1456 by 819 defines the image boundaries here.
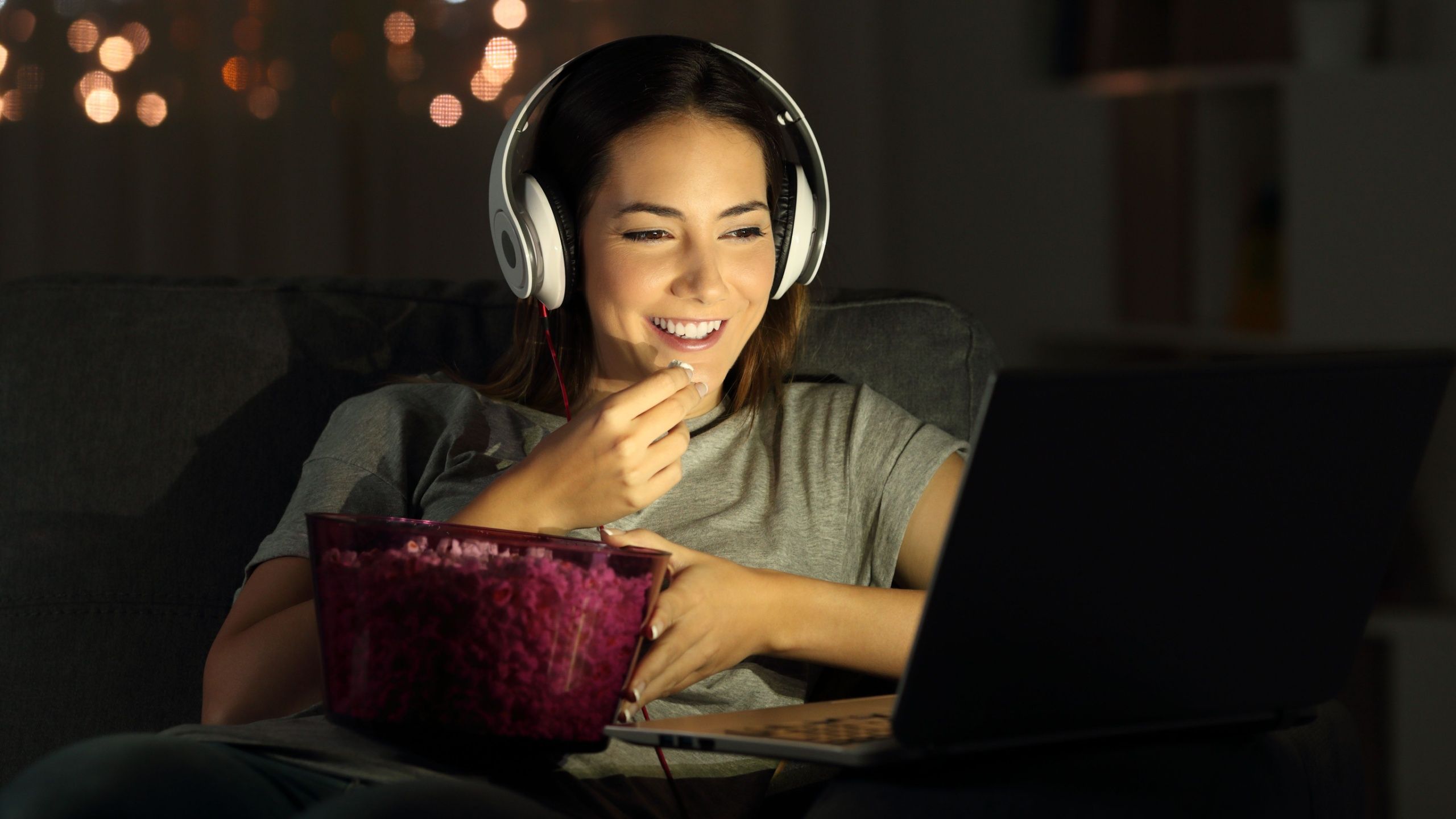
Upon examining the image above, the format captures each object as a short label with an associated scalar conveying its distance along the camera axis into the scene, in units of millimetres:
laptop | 1783
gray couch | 2185
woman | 1975
